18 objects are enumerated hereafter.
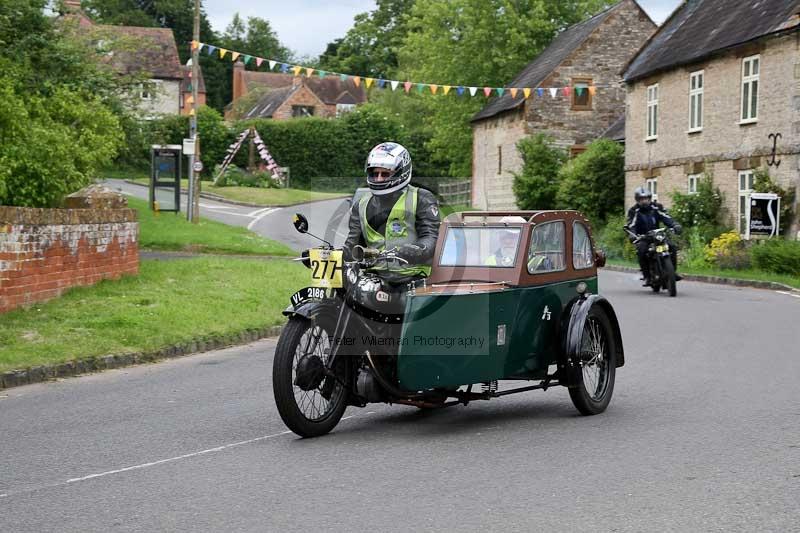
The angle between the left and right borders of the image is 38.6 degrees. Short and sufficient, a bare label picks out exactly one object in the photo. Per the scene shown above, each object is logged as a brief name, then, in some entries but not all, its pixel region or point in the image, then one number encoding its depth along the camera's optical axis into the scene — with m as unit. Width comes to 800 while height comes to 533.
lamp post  33.45
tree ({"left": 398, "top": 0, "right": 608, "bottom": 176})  58.89
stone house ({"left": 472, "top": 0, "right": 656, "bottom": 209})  51.12
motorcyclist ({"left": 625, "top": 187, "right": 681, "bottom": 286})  21.36
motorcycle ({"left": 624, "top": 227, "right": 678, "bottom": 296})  20.66
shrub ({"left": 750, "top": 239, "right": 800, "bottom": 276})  25.06
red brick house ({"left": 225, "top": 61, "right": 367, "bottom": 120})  99.31
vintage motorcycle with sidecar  7.83
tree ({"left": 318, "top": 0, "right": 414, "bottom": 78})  99.06
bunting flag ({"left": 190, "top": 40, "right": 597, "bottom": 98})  33.00
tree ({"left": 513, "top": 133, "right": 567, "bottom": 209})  47.34
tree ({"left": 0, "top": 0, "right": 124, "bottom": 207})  16.36
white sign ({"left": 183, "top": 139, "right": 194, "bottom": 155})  34.31
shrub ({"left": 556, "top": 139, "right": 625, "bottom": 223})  41.81
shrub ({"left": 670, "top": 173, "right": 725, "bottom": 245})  32.00
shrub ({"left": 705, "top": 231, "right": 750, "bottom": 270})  27.58
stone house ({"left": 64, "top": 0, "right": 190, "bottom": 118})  40.32
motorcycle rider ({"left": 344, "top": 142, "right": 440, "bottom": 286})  8.23
